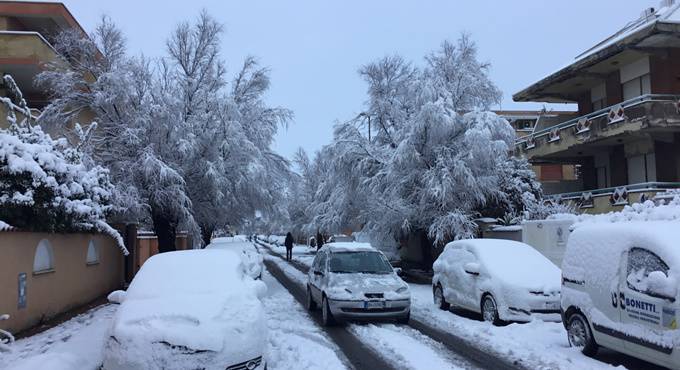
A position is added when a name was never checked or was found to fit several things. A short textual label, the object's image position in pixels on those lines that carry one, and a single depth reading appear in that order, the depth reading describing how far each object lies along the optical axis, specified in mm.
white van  6711
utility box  17125
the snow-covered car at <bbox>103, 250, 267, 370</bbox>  6066
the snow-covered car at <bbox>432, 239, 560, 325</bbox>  10820
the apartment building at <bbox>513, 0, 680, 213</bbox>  20984
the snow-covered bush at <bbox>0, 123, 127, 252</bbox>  10195
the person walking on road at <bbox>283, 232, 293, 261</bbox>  38344
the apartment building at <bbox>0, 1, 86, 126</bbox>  20500
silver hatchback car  11414
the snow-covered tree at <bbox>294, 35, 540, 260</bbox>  20297
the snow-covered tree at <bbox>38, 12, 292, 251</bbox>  17984
